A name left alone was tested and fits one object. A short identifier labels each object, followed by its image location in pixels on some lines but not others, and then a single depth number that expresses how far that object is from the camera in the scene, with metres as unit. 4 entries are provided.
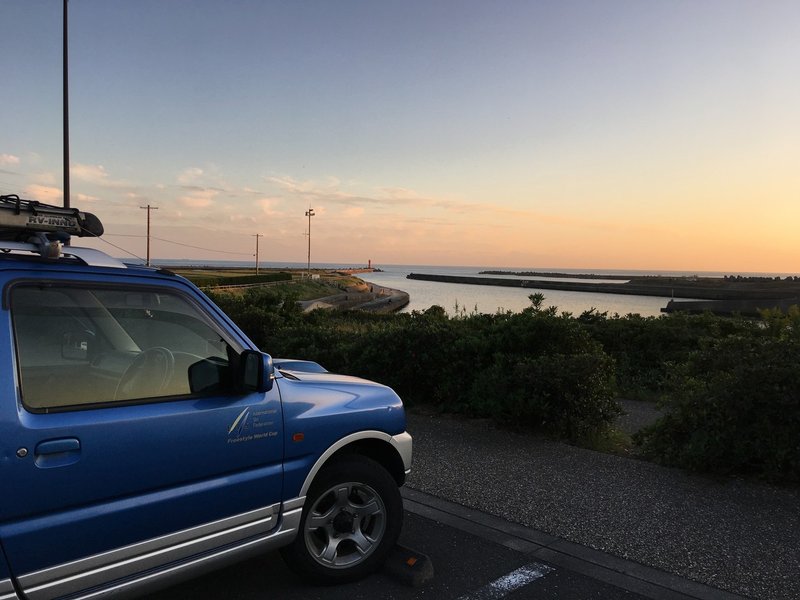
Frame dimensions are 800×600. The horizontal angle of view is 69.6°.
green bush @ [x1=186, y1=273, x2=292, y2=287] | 49.28
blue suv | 2.30
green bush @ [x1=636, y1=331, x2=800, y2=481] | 5.00
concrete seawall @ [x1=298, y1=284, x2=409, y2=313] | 50.91
